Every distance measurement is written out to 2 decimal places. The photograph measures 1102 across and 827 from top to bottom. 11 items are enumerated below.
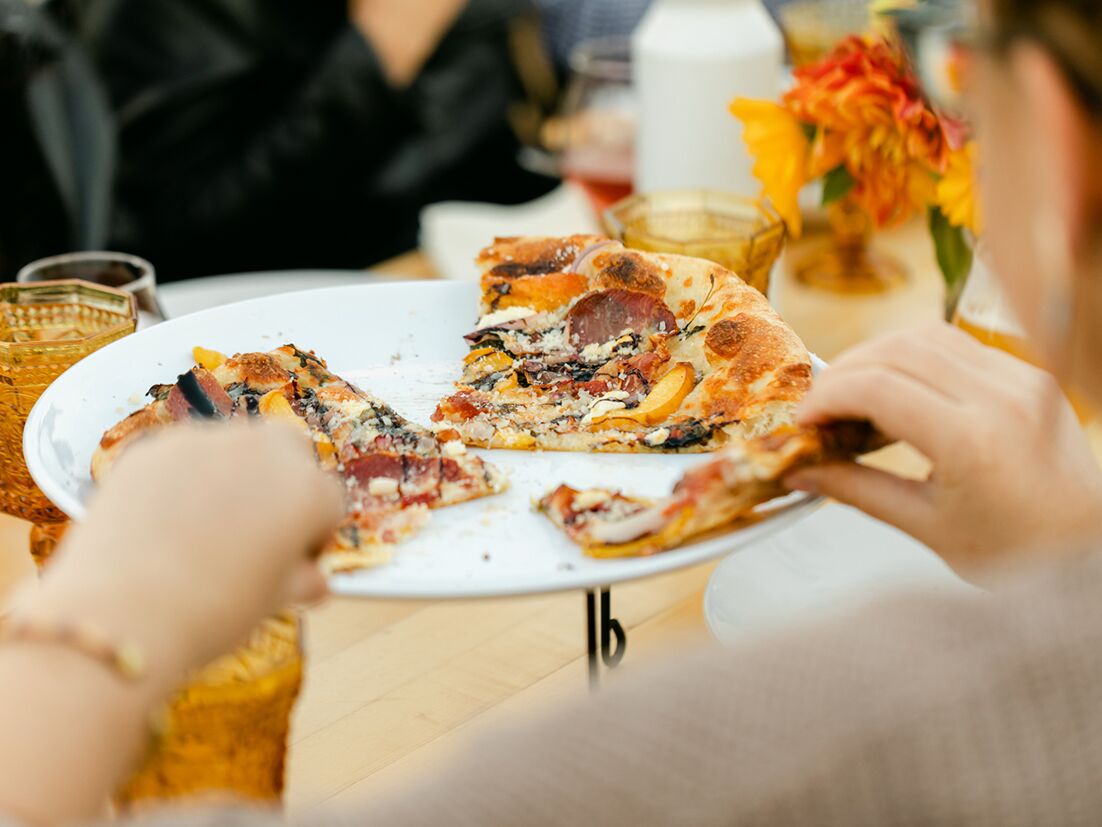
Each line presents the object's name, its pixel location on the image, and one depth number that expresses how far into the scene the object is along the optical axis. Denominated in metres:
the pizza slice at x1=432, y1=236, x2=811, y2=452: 0.95
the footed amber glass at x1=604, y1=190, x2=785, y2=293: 1.22
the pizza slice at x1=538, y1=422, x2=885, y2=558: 0.75
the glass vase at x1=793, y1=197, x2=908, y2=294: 1.75
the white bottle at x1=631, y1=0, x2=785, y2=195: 1.46
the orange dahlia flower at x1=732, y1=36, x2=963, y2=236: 1.26
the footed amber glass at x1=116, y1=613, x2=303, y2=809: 0.64
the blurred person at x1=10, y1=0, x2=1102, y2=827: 0.43
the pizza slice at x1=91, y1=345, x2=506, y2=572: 0.83
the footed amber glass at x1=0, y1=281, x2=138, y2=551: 0.94
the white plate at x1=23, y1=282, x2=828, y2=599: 0.72
